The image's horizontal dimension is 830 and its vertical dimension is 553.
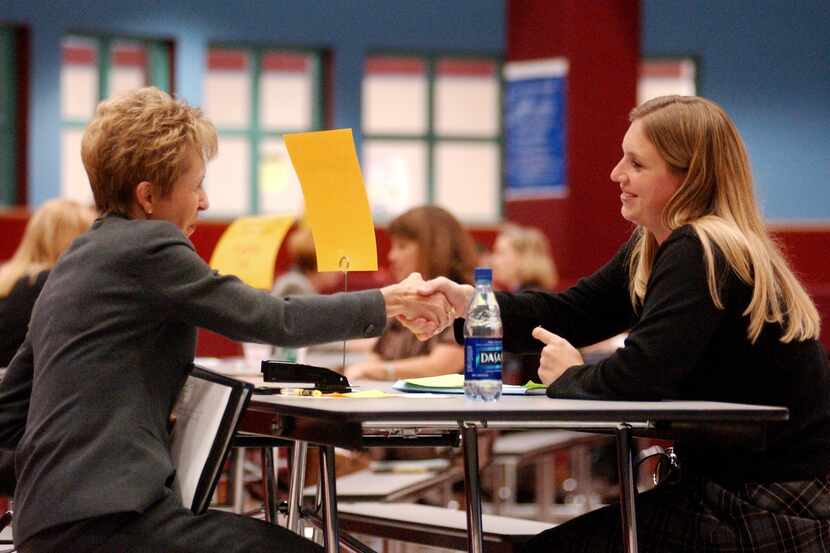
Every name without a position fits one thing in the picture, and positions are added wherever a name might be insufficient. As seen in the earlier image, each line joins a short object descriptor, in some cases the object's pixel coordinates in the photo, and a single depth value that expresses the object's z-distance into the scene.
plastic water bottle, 4.10
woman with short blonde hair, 3.68
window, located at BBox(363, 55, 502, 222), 24.56
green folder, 4.56
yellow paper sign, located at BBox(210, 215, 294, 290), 7.20
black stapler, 4.42
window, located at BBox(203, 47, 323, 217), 23.44
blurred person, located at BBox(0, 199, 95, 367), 8.10
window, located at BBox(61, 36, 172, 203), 22.19
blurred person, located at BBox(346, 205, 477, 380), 7.89
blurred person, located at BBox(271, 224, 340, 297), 11.15
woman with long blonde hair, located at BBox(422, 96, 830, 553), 4.09
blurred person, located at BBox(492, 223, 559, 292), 13.16
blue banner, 17.08
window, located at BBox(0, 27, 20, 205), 21.30
